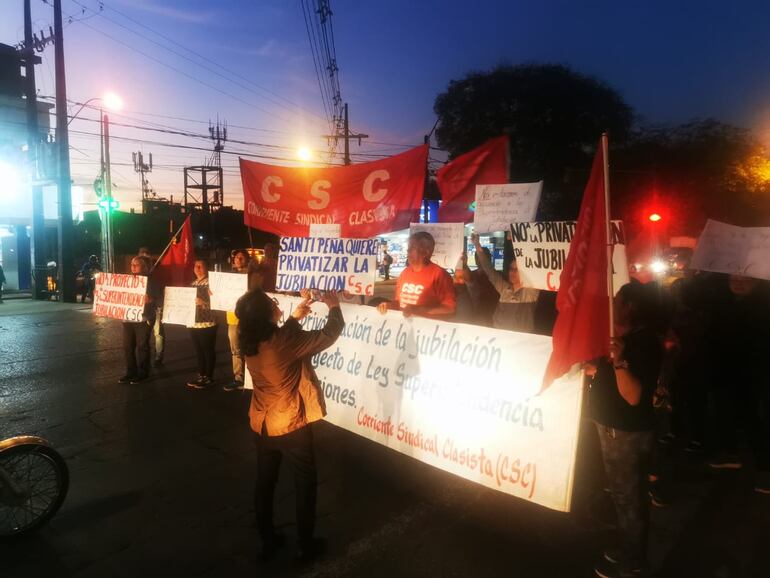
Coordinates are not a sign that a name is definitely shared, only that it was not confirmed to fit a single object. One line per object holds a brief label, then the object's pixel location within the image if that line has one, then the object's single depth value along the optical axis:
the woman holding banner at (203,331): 7.58
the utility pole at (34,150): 21.97
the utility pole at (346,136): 30.97
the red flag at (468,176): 6.04
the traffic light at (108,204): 19.62
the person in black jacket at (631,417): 2.90
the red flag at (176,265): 8.32
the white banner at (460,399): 3.55
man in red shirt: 5.27
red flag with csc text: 5.82
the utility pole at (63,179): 19.78
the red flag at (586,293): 3.07
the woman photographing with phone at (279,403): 3.26
